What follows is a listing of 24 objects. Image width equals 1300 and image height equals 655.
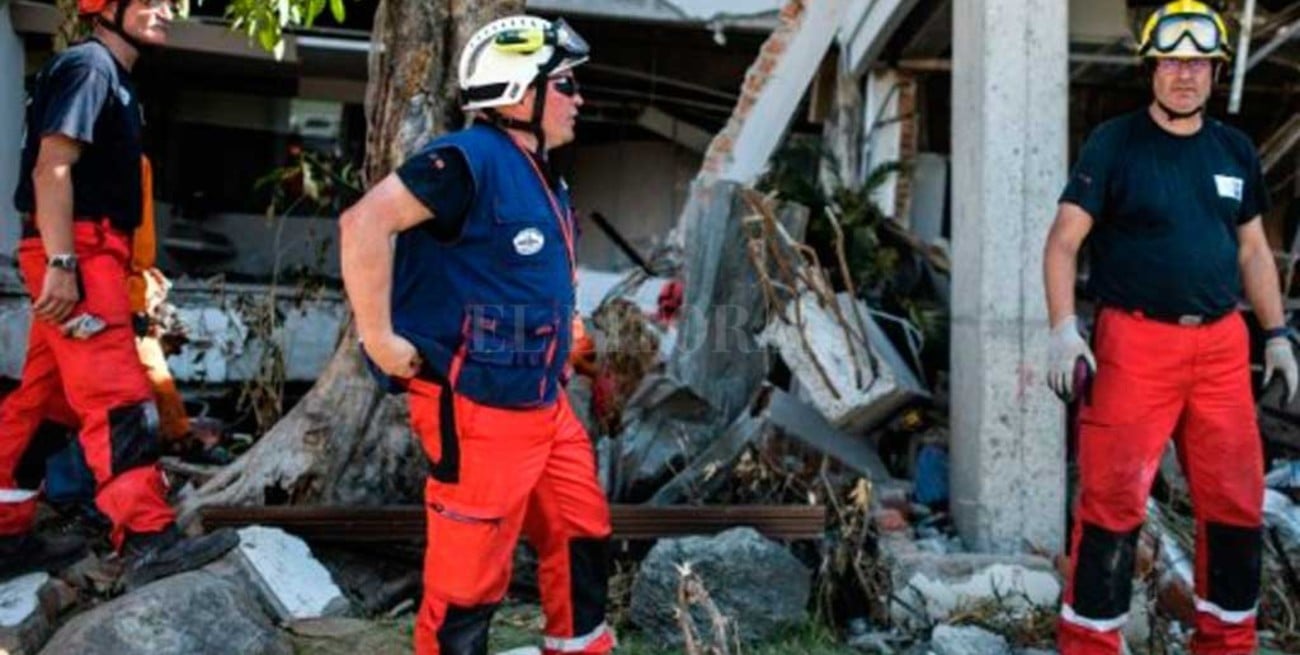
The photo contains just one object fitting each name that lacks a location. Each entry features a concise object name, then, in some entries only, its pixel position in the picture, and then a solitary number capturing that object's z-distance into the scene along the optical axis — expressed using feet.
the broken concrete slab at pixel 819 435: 17.53
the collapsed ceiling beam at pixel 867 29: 25.49
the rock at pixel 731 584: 14.28
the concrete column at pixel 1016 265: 16.19
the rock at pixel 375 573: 15.33
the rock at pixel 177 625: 12.49
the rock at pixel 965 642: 14.25
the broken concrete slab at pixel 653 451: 17.20
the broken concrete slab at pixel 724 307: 19.30
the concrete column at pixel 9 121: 28.17
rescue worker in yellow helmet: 13.05
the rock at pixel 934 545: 16.20
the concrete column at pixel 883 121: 28.35
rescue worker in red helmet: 13.70
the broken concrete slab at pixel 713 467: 16.78
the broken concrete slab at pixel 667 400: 18.28
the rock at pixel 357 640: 13.73
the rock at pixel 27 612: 13.07
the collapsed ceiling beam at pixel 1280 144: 22.84
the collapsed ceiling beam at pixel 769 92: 23.98
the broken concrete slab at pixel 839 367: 18.21
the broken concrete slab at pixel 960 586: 15.25
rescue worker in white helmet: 10.77
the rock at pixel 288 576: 14.26
